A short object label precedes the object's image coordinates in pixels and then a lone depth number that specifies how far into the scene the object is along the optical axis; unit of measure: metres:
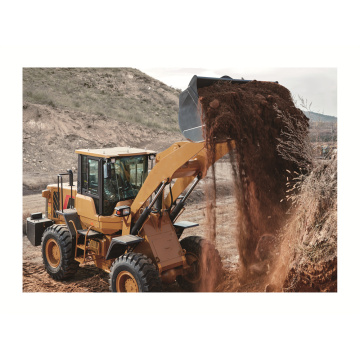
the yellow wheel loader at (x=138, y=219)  6.17
